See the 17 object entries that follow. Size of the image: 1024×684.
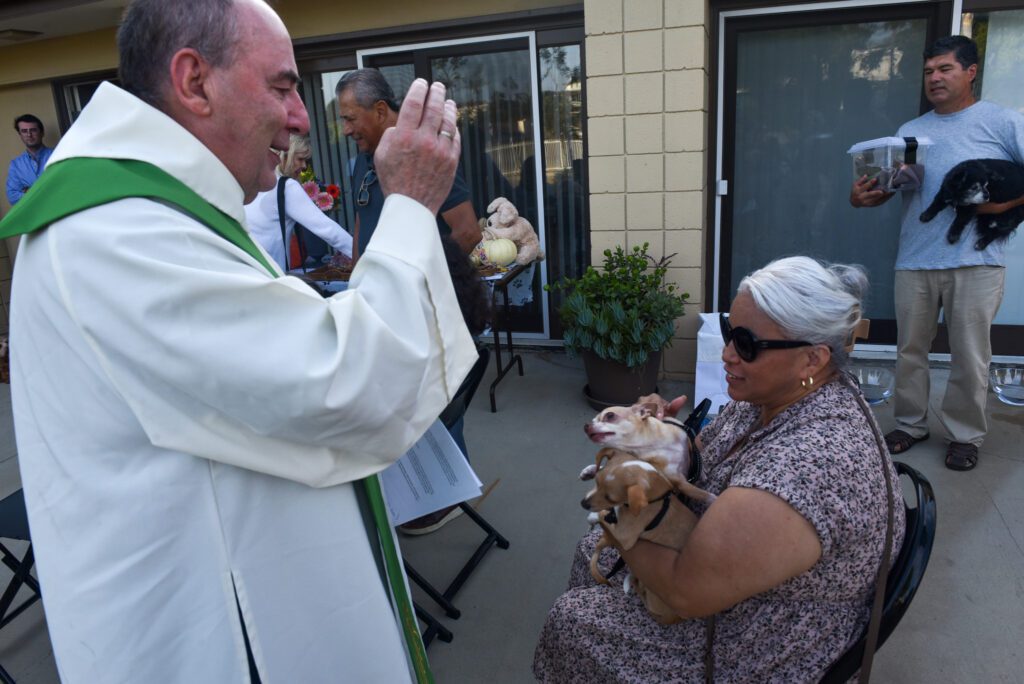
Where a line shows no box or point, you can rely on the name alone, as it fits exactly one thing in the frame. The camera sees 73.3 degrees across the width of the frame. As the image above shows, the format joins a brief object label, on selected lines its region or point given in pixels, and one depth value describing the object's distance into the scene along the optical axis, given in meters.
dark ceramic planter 4.33
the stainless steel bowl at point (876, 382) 4.31
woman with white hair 1.27
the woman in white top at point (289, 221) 3.41
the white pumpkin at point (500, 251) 4.50
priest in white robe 0.85
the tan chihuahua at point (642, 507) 1.36
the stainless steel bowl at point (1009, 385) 4.20
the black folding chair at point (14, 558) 2.36
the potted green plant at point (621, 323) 4.19
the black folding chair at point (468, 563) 2.53
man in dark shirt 2.76
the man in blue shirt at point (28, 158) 6.16
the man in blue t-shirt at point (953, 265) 3.36
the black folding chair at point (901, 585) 1.39
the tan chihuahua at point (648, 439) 1.46
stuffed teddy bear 4.71
